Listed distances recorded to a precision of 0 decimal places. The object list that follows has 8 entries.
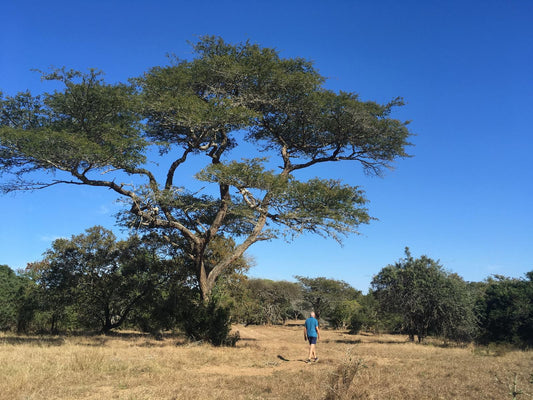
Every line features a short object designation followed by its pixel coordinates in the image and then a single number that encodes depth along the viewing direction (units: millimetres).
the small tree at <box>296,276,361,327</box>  46156
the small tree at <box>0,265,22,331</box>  22328
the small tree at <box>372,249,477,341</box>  22094
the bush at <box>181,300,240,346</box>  16250
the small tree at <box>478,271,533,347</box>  21938
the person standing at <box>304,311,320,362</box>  12352
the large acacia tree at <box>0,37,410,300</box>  14383
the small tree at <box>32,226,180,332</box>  20284
